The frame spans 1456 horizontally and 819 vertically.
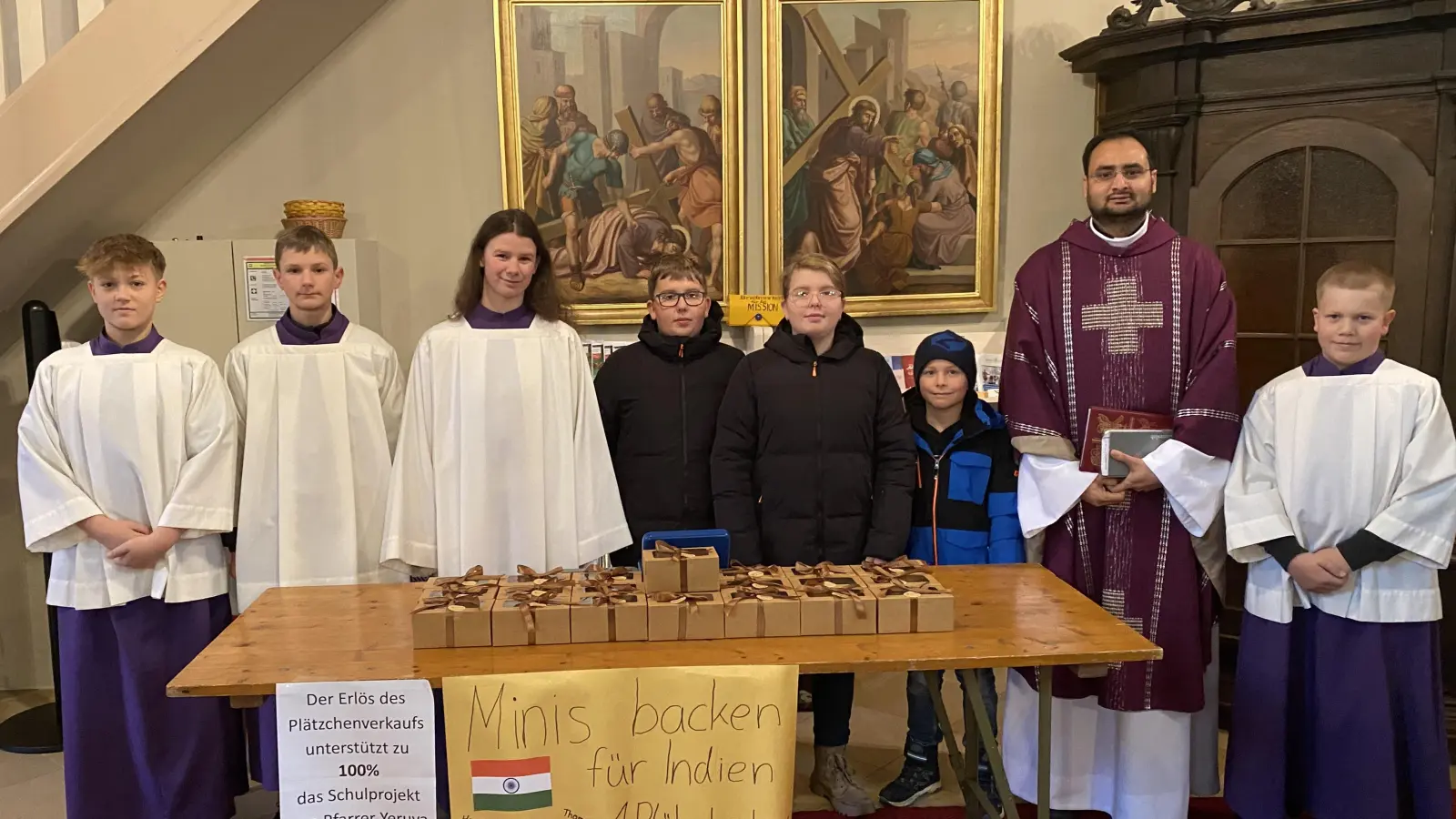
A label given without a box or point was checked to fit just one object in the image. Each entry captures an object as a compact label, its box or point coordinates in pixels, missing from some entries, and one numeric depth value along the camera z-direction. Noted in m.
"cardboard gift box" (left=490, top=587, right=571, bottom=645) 2.32
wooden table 2.18
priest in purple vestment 3.02
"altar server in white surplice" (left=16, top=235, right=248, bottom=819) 2.98
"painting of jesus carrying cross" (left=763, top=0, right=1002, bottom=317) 4.71
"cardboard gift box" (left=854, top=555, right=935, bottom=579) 2.58
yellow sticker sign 4.76
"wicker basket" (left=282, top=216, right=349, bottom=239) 4.24
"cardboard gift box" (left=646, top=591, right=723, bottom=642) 2.34
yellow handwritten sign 2.16
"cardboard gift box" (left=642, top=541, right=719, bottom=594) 2.41
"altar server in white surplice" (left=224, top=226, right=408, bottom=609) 3.19
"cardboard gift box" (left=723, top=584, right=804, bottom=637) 2.34
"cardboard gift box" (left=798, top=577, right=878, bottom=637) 2.35
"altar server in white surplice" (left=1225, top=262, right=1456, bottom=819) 2.83
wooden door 3.75
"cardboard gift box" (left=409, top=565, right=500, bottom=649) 2.31
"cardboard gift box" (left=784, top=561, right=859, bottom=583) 2.55
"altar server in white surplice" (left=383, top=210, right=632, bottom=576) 3.19
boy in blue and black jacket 3.20
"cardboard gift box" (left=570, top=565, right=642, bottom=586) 2.53
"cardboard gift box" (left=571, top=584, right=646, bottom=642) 2.33
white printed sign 2.14
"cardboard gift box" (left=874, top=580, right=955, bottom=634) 2.36
